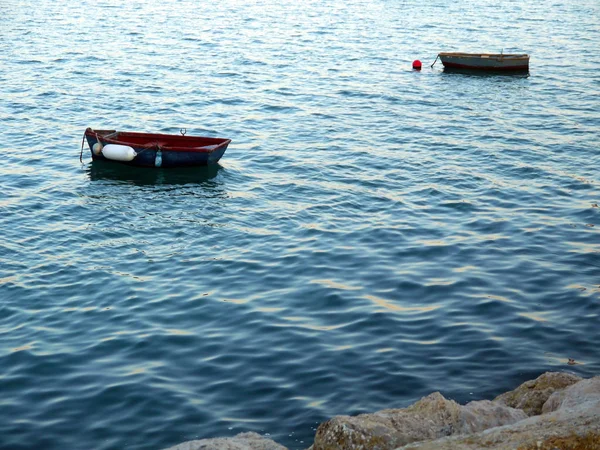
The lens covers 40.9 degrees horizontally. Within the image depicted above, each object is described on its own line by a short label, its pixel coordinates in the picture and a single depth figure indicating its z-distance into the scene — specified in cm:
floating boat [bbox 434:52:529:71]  3856
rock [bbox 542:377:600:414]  1009
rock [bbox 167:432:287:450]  916
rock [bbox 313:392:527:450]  905
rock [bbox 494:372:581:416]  1131
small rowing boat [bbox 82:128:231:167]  2420
